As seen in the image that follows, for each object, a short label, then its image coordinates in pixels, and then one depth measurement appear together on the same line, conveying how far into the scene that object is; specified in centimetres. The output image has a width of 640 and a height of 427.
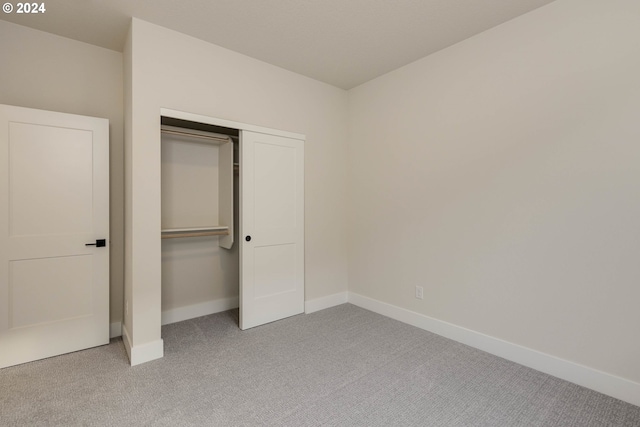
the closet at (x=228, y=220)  315
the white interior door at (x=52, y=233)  238
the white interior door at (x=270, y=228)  314
